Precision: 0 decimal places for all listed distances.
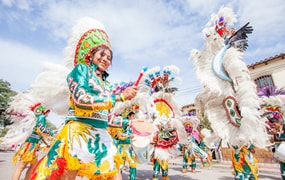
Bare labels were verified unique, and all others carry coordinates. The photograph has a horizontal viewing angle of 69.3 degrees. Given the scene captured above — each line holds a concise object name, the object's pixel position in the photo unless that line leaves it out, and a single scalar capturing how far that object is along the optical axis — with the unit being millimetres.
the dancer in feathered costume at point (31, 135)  4422
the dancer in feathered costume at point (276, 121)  3865
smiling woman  1494
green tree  15258
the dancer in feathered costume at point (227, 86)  3041
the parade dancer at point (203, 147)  9812
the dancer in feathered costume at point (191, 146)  8031
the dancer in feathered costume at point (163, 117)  5305
